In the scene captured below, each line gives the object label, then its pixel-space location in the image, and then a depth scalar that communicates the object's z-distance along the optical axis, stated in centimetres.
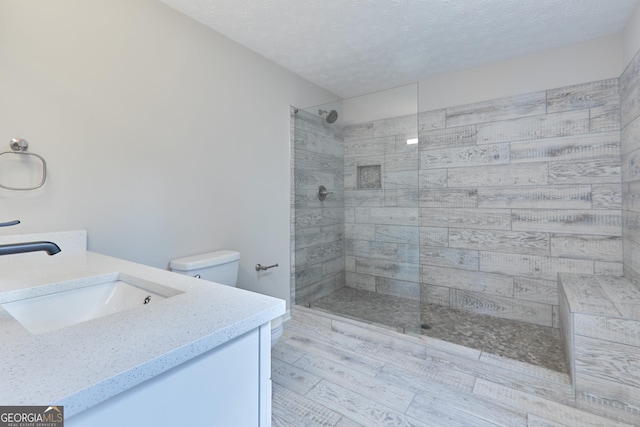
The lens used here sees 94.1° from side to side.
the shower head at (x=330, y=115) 306
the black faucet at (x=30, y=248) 60
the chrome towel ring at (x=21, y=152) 129
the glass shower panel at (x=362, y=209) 278
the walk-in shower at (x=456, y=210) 232
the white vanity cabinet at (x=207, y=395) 48
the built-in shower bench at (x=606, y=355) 146
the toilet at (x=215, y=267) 178
